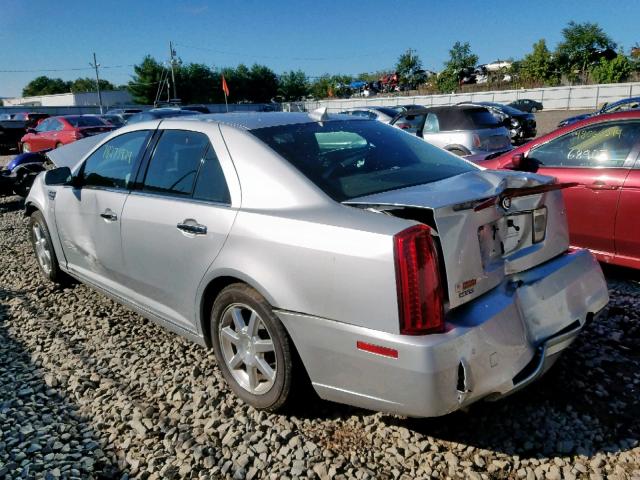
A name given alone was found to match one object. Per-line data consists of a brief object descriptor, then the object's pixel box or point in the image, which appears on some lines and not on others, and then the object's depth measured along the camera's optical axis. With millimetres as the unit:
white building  68512
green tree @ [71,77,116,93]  107750
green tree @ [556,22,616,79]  59281
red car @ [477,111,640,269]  4137
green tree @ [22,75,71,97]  105500
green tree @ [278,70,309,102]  86938
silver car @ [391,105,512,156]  10000
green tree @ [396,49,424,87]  77688
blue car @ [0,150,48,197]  9148
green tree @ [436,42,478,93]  61906
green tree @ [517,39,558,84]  56562
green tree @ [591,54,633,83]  46344
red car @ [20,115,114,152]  15438
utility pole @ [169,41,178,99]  59788
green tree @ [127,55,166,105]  67188
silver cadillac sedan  2084
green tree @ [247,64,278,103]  82375
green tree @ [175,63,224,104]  72688
